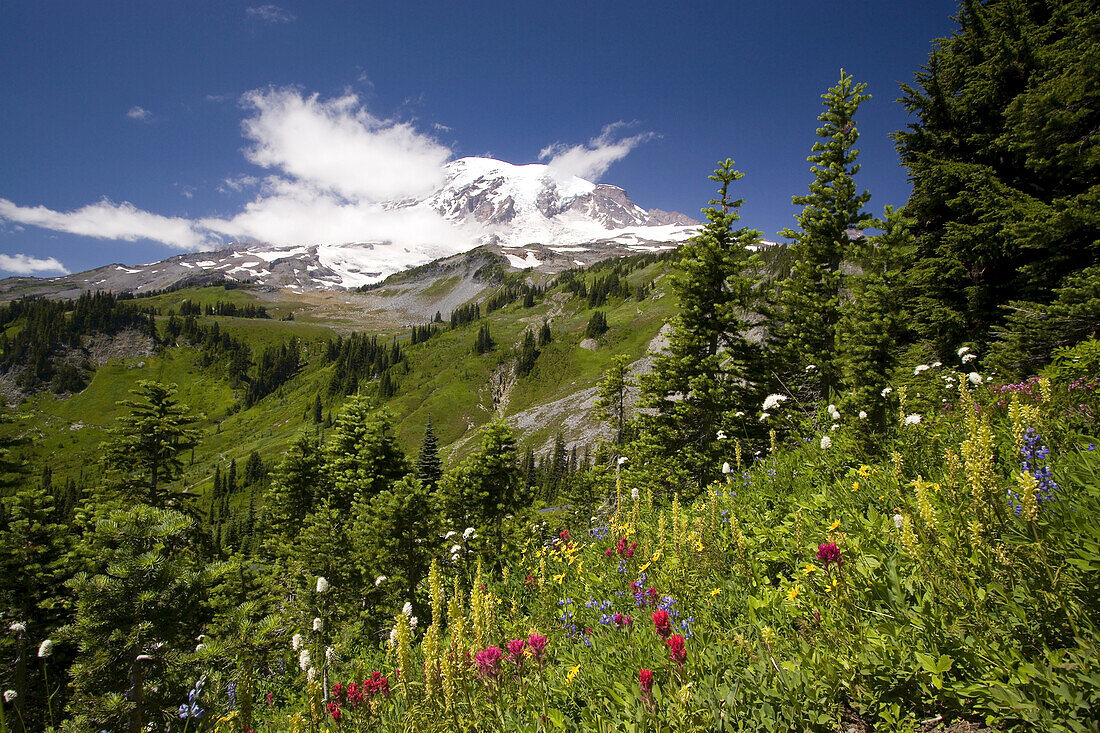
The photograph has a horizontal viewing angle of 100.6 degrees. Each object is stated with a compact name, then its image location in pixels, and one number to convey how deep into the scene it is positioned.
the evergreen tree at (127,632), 5.85
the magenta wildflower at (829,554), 2.83
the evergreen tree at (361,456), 22.36
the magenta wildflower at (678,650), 2.64
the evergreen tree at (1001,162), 11.36
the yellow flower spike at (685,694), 2.51
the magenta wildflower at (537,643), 3.25
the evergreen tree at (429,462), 27.02
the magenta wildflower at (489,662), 3.27
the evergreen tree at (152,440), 21.08
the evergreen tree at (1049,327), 9.31
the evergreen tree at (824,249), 16.38
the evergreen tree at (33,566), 11.98
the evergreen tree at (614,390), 29.77
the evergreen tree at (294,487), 27.92
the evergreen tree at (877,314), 14.52
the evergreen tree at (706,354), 16.48
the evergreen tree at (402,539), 12.10
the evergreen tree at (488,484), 17.93
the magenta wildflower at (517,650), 3.22
